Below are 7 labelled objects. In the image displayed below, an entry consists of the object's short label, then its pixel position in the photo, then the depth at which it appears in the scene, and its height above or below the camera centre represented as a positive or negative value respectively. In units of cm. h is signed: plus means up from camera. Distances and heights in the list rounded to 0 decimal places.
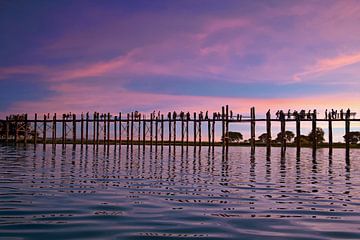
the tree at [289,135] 13095 +27
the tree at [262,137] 12466 -43
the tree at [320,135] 10728 +14
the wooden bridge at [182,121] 4225 +177
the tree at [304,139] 10078 -85
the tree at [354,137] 11474 -22
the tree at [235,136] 14060 -20
